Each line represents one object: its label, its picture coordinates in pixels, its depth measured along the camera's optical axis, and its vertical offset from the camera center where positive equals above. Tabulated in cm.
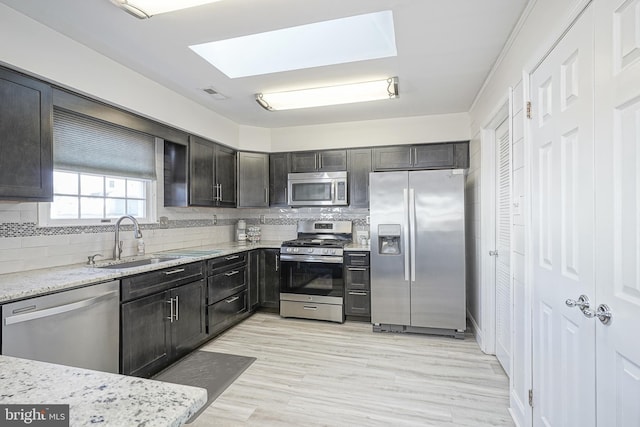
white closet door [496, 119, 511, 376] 246 -25
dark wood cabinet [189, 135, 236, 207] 346 +51
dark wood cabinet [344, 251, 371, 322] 367 -82
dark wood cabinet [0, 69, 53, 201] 183 +48
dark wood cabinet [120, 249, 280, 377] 228 -83
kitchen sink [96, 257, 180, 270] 253 -40
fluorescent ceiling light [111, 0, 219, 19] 170 +117
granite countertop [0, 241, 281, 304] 167 -39
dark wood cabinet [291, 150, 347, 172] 415 +74
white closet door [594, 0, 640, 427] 96 +2
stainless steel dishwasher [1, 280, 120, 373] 164 -65
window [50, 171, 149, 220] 249 +18
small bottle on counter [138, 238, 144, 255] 302 -30
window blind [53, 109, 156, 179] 240 +60
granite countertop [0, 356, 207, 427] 57 -37
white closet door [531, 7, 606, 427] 121 -6
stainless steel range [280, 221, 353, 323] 373 -79
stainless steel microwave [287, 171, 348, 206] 408 +36
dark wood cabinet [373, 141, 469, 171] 376 +74
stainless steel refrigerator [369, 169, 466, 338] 332 -39
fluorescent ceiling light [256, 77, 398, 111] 284 +116
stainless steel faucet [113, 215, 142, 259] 275 -17
